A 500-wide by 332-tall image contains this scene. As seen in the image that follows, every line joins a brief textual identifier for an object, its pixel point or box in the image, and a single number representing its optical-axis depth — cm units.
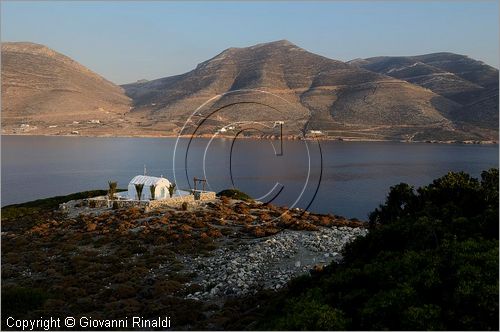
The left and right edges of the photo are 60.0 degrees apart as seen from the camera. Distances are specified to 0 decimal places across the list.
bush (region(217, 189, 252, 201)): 5825
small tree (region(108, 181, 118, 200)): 5098
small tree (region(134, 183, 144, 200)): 4959
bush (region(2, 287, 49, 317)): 2003
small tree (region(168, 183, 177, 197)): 5088
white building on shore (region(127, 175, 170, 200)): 5075
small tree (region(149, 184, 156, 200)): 4941
